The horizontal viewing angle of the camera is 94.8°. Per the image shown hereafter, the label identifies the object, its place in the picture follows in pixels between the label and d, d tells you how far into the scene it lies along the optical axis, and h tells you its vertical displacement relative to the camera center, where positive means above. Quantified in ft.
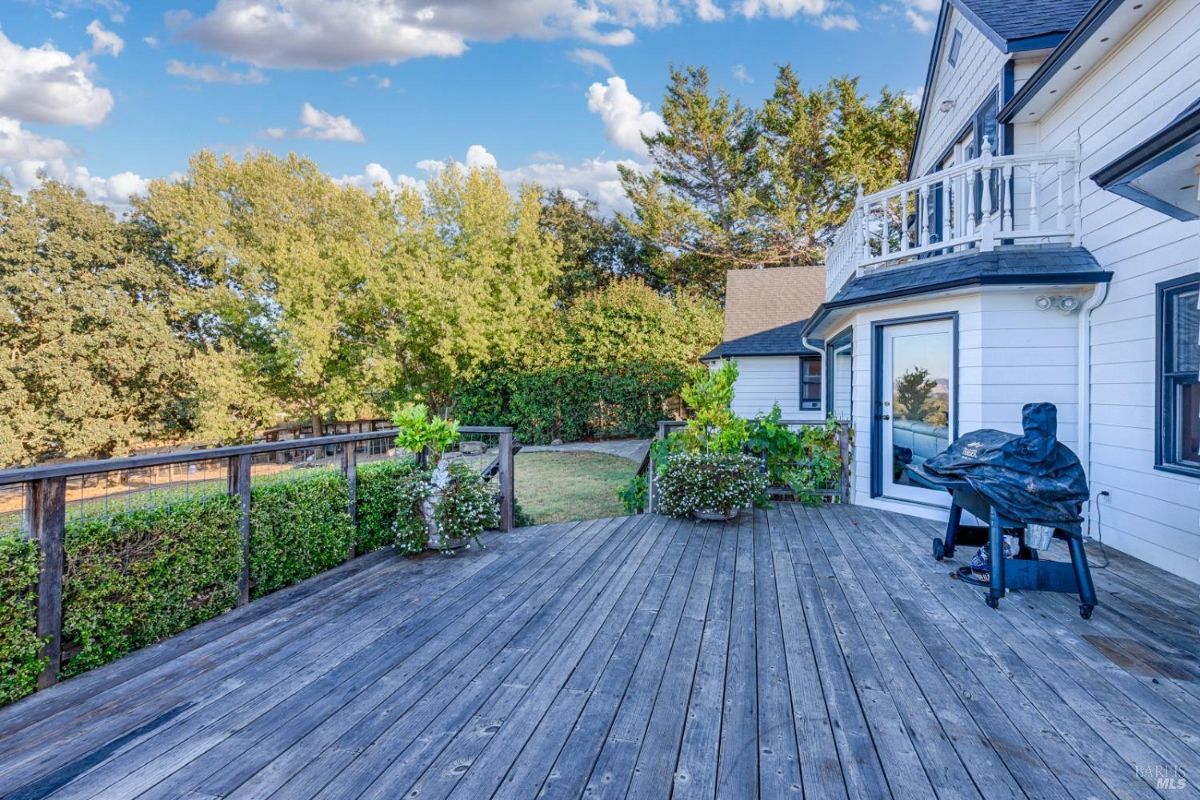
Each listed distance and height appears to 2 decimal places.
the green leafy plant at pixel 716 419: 18.92 -0.84
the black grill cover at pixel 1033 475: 9.88 -1.47
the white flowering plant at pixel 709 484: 17.54 -2.88
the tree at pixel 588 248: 75.36 +20.63
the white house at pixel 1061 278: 12.01 +3.20
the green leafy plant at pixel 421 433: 15.26 -1.08
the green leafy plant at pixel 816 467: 20.35 -2.65
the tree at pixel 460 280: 49.98 +10.92
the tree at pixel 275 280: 49.26 +10.64
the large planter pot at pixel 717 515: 17.68 -3.90
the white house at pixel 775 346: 38.60 +3.49
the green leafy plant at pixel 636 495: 22.40 -4.14
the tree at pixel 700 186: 64.59 +25.92
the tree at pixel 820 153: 59.98 +27.20
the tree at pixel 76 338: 49.34 +5.21
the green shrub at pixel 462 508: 14.32 -3.02
